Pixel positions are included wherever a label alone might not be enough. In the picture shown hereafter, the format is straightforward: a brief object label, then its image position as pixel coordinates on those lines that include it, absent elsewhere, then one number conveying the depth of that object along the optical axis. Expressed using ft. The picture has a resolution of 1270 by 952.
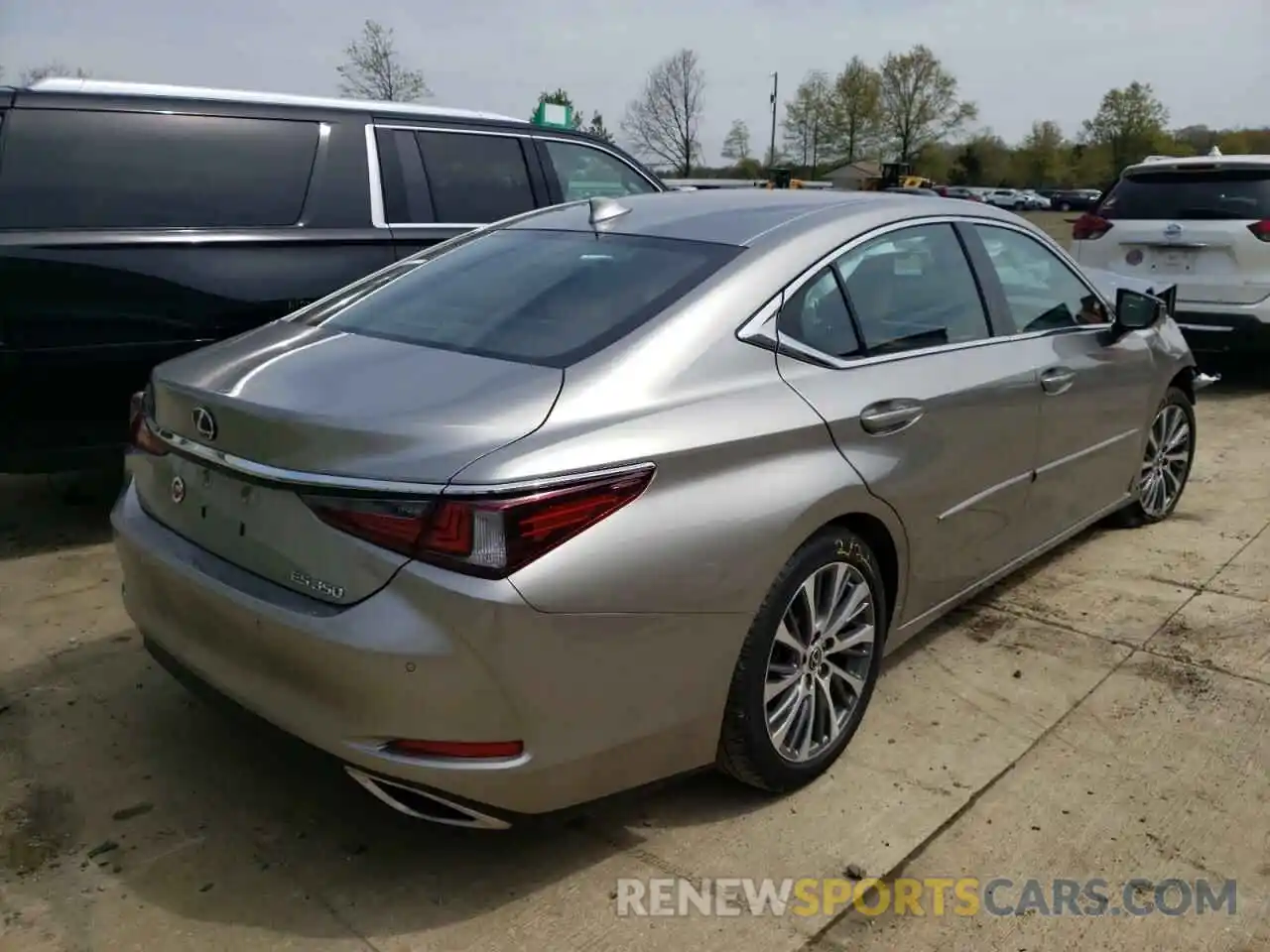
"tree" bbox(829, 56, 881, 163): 262.67
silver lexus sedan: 7.11
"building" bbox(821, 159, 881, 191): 223.34
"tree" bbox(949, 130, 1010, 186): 275.39
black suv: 13.69
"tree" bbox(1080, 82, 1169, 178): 258.78
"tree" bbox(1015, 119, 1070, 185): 274.16
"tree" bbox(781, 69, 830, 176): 265.75
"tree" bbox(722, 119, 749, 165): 246.47
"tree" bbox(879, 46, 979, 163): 273.75
